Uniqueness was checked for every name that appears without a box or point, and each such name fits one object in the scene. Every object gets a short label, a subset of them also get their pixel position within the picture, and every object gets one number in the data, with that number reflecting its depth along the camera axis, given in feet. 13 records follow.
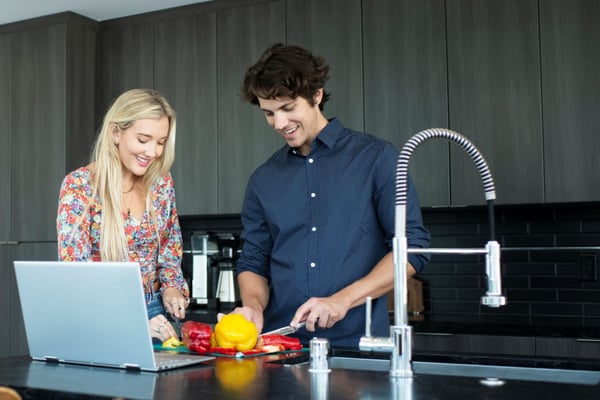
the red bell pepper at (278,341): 6.46
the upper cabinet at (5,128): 16.62
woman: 7.38
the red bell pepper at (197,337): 6.45
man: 7.47
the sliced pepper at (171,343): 6.66
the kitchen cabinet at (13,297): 16.12
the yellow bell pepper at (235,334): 6.34
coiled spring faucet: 4.83
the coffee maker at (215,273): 14.73
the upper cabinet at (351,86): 12.22
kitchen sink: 5.34
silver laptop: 5.36
